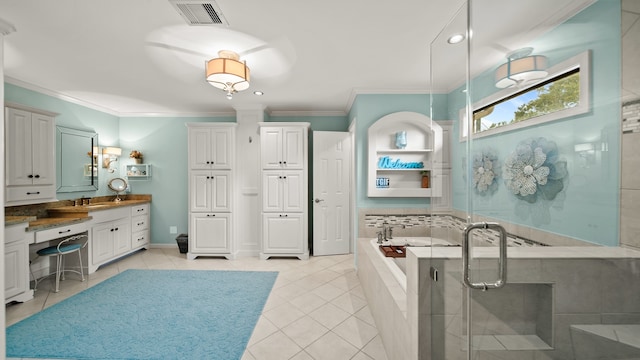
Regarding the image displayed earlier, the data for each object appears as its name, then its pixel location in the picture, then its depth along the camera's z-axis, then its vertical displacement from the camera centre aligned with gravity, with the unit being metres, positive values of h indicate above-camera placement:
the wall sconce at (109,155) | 3.96 +0.41
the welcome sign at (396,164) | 3.03 +0.19
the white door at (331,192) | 3.79 -0.22
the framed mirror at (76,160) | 3.37 +0.29
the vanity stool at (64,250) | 2.65 -0.84
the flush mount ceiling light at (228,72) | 2.04 +0.95
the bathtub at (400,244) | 1.24 -0.77
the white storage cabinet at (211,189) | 3.73 -0.17
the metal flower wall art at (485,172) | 0.98 +0.03
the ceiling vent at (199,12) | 1.53 +1.15
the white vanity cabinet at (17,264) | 2.28 -0.86
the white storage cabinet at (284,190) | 3.69 -0.19
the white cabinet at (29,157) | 2.47 +0.24
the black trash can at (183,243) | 3.93 -1.09
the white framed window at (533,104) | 0.74 +0.28
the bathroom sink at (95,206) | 3.21 -0.40
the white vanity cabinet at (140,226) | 3.88 -0.82
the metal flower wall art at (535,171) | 0.80 +0.03
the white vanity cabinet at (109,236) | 3.19 -0.84
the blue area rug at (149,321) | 1.74 -1.28
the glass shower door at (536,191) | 0.72 -0.05
